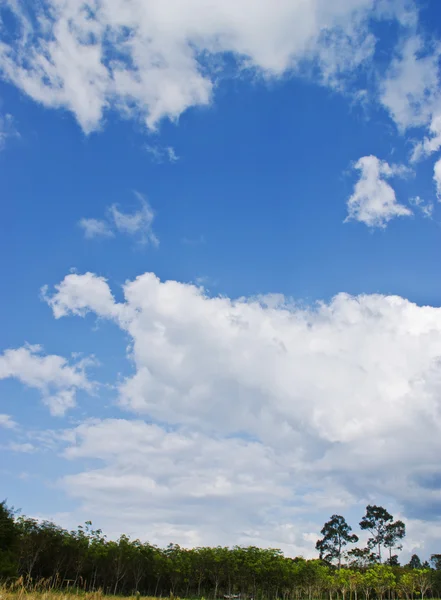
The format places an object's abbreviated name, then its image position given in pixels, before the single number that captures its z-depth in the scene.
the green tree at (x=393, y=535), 102.00
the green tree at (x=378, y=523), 102.75
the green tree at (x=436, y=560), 97.15
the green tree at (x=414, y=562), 115.22
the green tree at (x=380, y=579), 75.12
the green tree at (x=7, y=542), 34.21
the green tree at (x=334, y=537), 101.12
